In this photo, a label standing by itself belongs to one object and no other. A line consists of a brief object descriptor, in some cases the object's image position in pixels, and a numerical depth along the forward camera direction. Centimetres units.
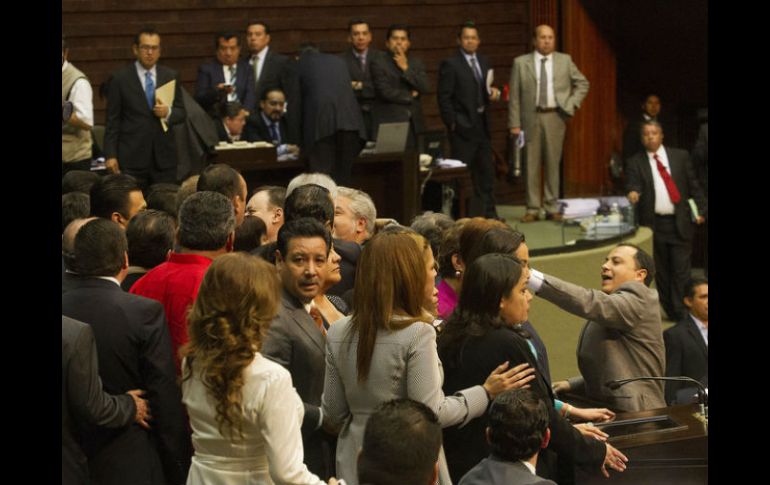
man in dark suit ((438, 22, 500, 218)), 1972
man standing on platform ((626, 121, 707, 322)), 1909
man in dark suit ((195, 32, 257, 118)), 1786
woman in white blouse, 543
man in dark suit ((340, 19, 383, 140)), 1855
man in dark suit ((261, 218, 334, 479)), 669
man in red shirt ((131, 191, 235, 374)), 714
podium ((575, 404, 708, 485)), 715
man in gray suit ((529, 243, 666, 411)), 912
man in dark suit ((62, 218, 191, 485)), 661
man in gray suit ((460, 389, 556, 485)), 570
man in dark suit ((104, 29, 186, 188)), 1552
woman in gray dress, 620
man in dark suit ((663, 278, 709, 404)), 1237
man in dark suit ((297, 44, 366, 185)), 1625
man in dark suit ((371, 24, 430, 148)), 1861
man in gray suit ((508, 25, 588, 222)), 2017
